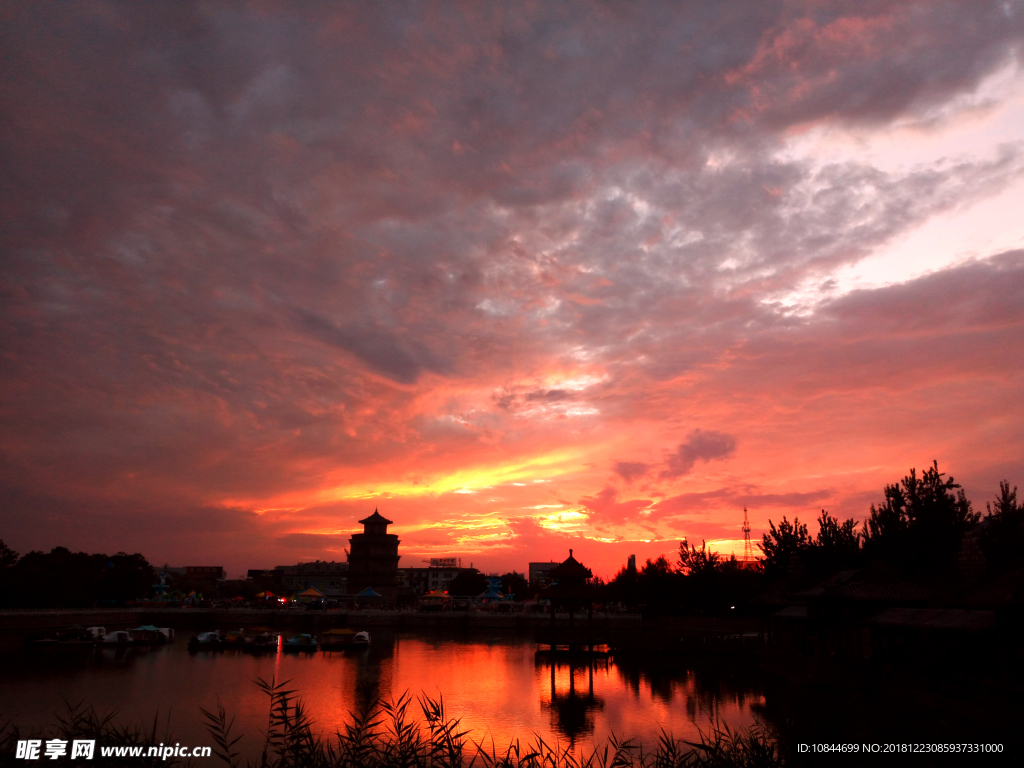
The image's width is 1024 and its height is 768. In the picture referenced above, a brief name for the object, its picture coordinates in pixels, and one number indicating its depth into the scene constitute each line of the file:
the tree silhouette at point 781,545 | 56.06
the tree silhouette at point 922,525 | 39.95
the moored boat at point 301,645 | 52.87
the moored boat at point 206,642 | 52.88
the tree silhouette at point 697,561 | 63.88
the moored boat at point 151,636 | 55.81
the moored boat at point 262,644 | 52.85
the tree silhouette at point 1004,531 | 35.73
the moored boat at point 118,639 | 53.59
